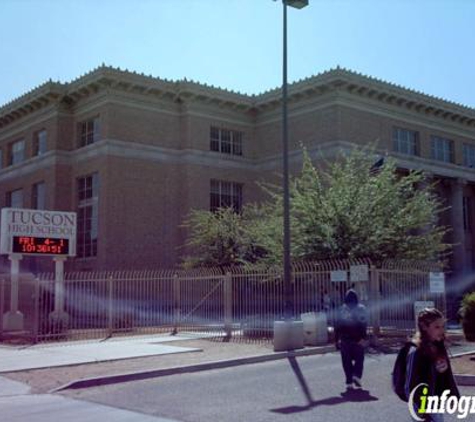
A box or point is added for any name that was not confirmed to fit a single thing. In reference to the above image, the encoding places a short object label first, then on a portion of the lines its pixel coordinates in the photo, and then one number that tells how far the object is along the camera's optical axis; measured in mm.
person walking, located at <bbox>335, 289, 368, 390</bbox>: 11039
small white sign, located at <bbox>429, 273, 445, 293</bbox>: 17469
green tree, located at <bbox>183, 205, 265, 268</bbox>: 29484
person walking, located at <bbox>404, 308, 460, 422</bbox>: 5004
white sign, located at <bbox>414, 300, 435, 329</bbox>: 16334
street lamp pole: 16828
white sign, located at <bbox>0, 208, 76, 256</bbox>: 24469
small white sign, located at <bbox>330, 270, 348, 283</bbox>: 18391
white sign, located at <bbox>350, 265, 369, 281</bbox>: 18125
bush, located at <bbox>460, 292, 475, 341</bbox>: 15773
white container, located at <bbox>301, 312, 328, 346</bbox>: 17953
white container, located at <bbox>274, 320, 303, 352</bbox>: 16641
